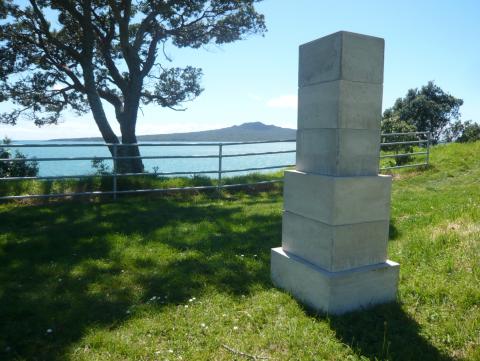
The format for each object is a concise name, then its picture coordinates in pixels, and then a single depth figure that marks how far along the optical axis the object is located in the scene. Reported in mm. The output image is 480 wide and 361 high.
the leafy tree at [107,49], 9828
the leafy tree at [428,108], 34906
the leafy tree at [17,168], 8912
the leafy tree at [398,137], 11594
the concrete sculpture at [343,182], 3170
